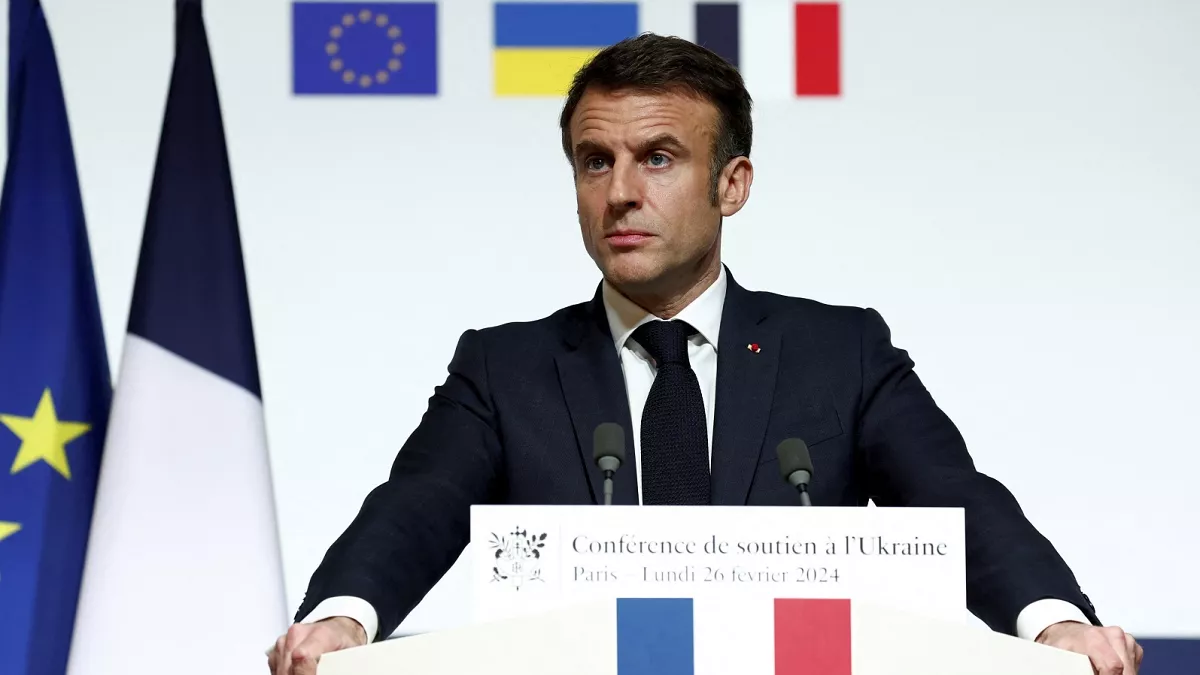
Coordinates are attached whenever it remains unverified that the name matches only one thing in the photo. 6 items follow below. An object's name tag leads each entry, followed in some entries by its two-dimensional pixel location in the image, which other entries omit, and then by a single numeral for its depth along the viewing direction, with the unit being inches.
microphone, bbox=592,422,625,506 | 150.6
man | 186.5
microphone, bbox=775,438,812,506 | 149.6
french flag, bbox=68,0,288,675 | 260.5
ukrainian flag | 312.2
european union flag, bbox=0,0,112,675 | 266.1
